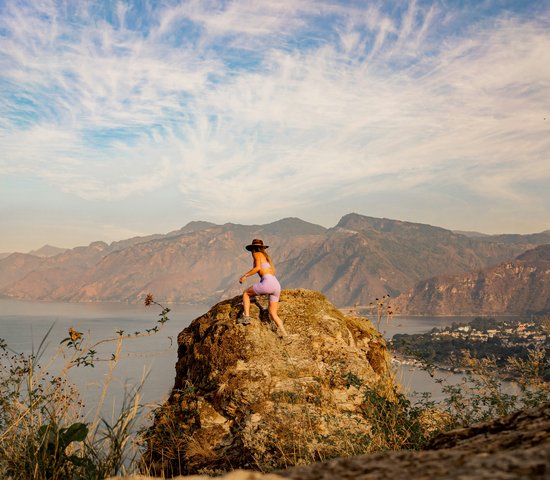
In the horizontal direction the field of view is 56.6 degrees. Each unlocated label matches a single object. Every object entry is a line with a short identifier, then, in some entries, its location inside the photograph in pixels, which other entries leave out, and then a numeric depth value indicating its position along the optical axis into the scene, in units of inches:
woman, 339.9
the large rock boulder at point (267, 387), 252.5
